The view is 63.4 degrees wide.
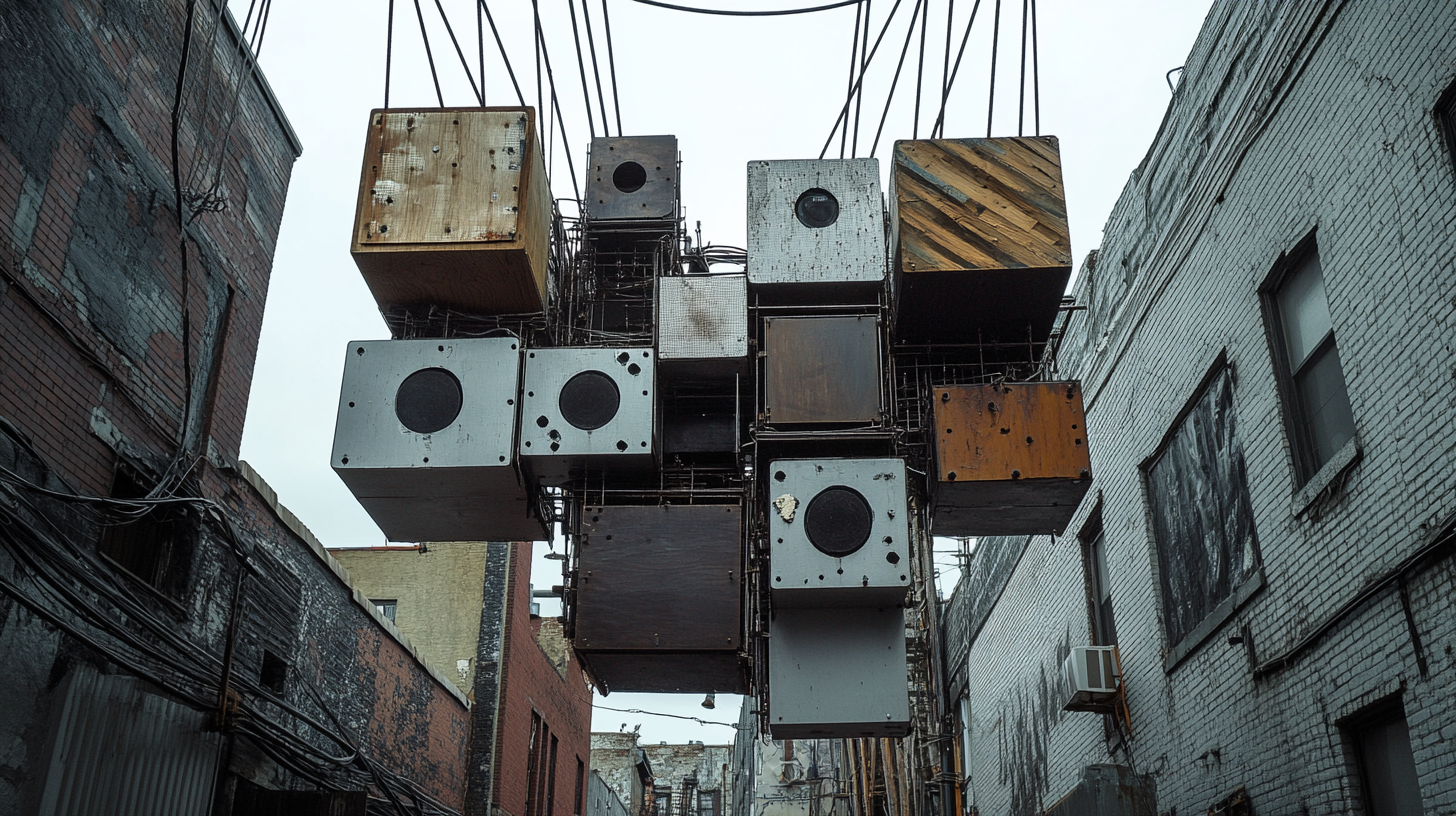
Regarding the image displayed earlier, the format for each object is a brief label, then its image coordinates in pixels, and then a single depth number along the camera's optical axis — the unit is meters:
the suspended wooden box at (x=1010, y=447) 8.48
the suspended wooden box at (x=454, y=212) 8.58
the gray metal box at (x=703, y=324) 9.09
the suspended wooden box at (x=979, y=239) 8.57
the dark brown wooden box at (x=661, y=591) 8.38
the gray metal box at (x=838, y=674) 8.34
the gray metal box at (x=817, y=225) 9.40
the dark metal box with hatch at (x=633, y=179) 10.14
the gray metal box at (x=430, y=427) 8.51
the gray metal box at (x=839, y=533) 8.20
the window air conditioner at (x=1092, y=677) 11.31
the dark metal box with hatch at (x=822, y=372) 8.94
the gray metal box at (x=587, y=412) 8.68
